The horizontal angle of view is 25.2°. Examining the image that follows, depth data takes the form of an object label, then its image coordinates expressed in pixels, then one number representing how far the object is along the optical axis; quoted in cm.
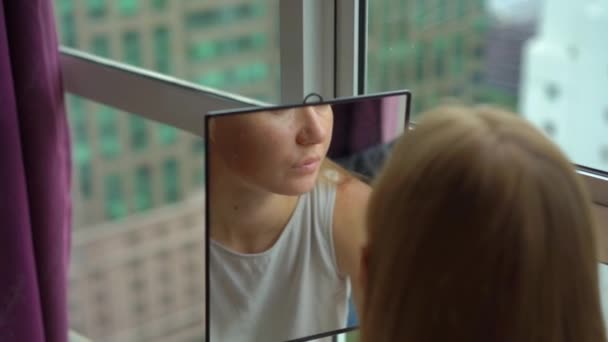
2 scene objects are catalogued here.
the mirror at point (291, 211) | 147
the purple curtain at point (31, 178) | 184
